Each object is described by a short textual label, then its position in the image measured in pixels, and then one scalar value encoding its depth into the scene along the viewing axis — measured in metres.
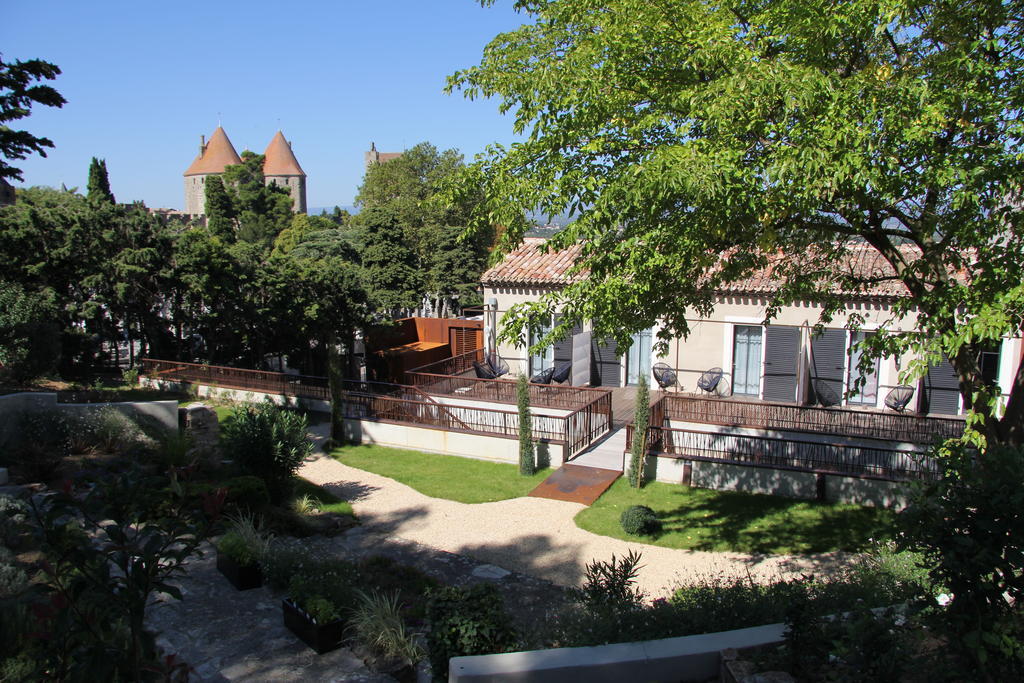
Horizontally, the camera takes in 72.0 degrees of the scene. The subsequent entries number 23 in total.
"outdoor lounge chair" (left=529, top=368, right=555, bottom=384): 20.36
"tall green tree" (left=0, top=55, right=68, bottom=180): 13.45
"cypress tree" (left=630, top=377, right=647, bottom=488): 13.72
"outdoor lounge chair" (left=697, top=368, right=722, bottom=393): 19.19
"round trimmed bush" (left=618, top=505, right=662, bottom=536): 11.51
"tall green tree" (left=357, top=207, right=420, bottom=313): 35.75
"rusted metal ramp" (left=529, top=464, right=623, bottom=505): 13.59
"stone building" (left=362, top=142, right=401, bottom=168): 122.37
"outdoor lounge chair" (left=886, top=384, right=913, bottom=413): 17.08
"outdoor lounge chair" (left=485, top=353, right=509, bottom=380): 21.16
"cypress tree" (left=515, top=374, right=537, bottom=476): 15.00
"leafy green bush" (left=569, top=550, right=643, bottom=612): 6.13
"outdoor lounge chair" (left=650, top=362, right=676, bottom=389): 19.75
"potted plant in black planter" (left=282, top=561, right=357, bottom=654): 6.93
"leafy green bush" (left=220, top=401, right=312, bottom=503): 12.12
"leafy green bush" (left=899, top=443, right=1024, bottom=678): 3.50
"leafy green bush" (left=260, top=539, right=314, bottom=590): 8.45
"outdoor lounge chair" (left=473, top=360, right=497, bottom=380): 21.06
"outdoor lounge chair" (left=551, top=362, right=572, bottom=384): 20.52
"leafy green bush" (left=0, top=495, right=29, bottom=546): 8.51
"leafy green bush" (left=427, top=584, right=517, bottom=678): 5.22
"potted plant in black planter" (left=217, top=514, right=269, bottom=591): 8.46
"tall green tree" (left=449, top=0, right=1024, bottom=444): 6.48
